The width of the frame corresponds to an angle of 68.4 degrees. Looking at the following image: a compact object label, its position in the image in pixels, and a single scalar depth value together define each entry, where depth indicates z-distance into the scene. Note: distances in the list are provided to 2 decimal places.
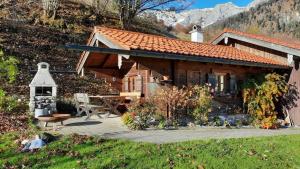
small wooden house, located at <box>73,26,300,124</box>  7.71
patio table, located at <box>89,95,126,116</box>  8.72
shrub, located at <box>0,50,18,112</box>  7.40
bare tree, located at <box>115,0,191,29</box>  17.41
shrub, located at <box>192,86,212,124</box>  7.72
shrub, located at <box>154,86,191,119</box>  7.51
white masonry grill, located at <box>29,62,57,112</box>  8.76
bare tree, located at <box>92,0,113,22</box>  19.02
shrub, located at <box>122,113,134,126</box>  6.97
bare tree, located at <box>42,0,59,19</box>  16.45
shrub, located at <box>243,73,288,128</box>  8.52
